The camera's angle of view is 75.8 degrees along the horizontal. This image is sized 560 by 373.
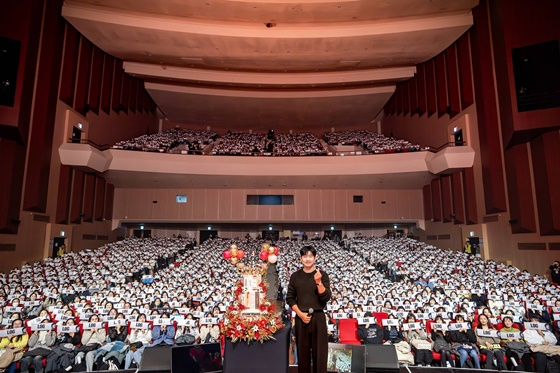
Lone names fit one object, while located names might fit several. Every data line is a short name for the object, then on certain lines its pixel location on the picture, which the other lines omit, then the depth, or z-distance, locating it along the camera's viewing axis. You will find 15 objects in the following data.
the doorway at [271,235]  25.44
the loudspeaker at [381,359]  4.65
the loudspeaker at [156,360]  4.75
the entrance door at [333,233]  25.91
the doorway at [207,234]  25.91
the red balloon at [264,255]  4.99
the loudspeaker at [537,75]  12.20
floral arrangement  3.72
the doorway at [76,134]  16.68
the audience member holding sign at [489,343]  5.51
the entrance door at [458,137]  17.13
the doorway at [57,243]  15.70
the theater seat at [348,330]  6.51
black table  3.73
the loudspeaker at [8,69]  12.45
